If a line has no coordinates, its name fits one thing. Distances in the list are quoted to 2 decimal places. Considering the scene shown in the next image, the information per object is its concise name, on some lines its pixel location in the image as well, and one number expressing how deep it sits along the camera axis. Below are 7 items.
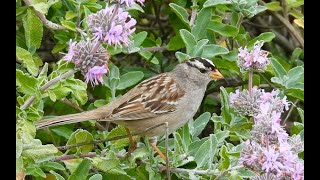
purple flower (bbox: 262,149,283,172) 3.89
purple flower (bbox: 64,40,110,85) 4.26
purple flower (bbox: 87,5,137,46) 4.24
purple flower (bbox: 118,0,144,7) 4.22
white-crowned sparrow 5.73
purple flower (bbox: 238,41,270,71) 5.02
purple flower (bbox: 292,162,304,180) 3.91
